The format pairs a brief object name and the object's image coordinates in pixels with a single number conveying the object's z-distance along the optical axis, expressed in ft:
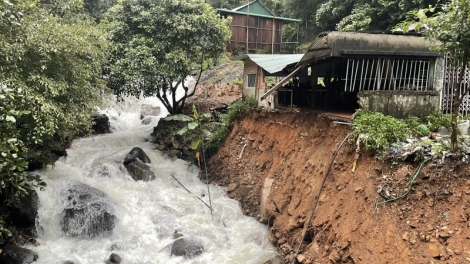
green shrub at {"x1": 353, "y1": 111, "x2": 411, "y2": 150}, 24.43
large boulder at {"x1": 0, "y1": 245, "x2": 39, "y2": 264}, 27.91
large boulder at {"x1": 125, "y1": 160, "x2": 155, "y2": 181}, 45.85
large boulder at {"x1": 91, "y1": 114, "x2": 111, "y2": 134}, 61.62
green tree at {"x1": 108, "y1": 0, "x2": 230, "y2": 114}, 49.37
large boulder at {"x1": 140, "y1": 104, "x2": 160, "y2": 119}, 72.94
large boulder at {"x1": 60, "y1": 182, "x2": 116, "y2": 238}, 34.76
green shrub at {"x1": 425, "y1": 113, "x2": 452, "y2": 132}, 27.61
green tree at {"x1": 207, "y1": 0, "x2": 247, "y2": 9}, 107.64
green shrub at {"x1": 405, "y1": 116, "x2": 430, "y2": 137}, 25.89
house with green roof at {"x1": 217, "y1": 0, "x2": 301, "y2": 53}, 90.12
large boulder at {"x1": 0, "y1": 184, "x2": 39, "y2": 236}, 32.55
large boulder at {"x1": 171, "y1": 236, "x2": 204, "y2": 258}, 32.09
